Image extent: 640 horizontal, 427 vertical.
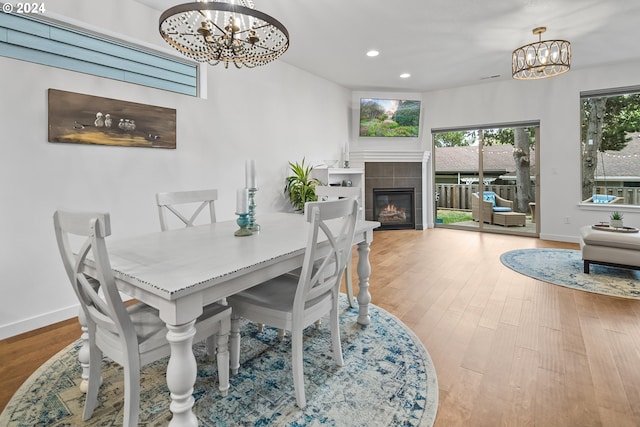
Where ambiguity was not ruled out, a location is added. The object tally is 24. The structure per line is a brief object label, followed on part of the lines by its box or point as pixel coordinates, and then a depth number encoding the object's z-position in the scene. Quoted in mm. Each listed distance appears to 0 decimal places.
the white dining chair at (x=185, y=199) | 2260
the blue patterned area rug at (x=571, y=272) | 3037
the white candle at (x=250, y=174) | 1877
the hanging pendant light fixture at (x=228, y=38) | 1582
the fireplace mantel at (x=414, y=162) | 6176
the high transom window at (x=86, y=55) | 2213
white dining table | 1134
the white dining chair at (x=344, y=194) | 2686
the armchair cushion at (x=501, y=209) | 6184
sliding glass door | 5816
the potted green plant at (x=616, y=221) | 3629
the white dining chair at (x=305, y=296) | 1504
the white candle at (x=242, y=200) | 1821
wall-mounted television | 6086
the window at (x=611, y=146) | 4848
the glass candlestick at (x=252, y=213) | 1948
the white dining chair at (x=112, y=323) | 1136
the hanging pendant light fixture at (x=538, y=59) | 3277
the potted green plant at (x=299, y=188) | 4332
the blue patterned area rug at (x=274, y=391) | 1454
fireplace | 6391
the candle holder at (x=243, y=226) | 1900
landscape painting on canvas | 2383
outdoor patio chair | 6203
